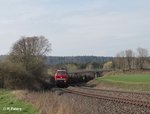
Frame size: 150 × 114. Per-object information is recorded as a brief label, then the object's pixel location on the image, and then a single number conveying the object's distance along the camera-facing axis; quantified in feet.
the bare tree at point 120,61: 560.86
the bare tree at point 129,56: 557.09
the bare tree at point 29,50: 237.25
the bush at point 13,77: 170.19
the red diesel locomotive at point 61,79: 205.36
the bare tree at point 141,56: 542.08
